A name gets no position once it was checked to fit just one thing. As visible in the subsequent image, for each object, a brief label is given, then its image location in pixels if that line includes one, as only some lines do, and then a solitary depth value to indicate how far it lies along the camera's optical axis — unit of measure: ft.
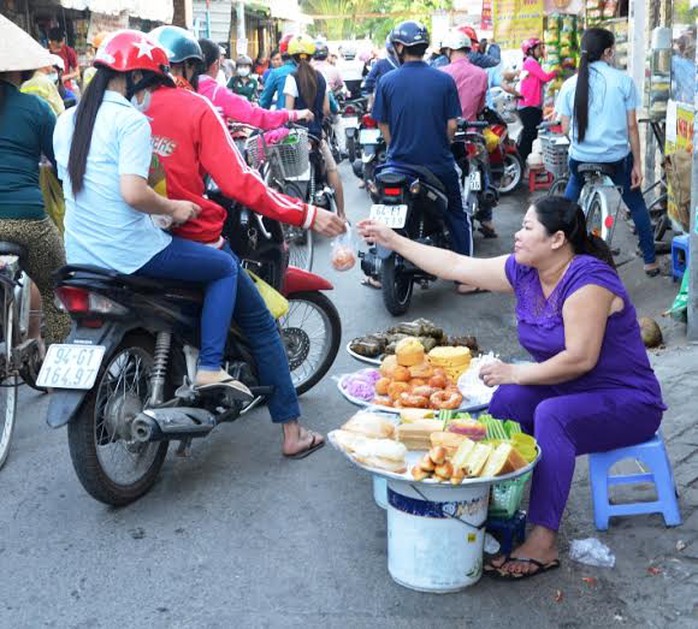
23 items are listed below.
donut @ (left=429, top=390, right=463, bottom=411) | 15.03
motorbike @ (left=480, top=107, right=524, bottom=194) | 40.86
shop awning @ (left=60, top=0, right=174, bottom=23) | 50.85
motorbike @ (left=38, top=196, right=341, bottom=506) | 14.53
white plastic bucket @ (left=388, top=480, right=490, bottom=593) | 12.41
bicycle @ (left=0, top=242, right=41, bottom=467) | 17.79
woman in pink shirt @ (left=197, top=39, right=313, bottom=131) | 27.25
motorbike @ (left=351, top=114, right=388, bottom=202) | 39.99
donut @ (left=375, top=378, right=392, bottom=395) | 15.76
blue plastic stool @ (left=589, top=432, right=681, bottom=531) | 14.08
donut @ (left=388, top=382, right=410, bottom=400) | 15.48
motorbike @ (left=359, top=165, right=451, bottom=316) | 26.22
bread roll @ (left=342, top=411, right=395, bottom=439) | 13.43
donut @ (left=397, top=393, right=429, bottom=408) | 15.07
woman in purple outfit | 13.24
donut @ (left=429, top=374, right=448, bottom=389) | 15.71
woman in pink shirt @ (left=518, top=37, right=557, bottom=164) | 48.19
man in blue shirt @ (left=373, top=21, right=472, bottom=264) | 27.17
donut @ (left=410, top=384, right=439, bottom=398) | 15.28
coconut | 23.39
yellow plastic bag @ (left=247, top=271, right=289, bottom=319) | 17.93
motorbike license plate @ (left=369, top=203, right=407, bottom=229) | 26.11
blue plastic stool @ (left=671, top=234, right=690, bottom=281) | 25.77
